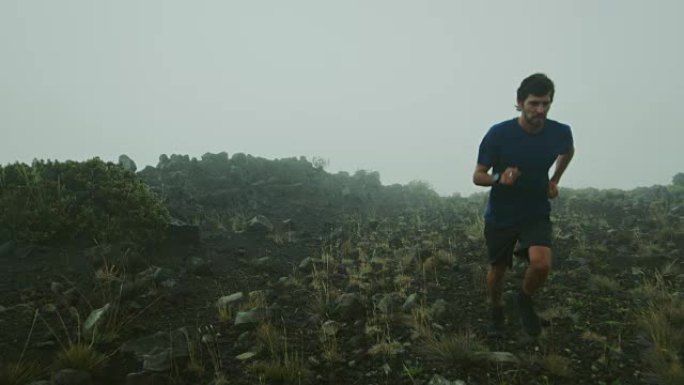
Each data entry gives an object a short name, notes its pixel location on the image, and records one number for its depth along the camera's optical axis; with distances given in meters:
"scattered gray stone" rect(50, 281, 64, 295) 5.19
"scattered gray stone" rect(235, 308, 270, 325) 4.65
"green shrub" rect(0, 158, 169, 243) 6.59
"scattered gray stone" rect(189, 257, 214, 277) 6.55
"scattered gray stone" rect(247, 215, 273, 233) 9.51
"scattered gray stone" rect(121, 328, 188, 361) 3.91
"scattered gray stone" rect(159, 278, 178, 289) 5.62
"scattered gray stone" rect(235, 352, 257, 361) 3.93
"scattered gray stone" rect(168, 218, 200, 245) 7.73
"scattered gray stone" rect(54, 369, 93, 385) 3.32
